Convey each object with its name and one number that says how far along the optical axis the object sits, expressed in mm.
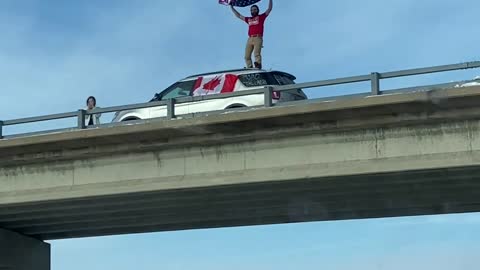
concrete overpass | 15531
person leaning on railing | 19352
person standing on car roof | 19000
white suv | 18547
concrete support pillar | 23984
